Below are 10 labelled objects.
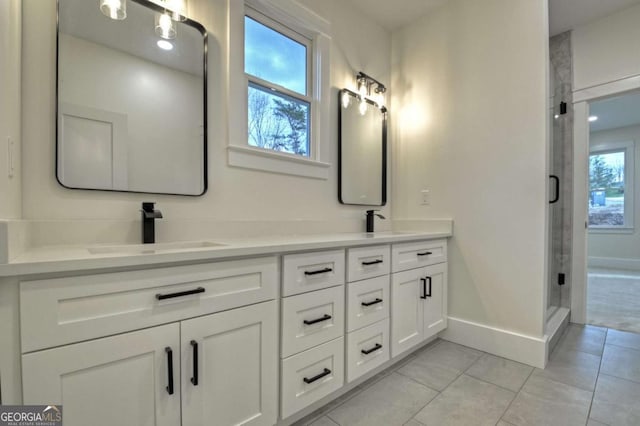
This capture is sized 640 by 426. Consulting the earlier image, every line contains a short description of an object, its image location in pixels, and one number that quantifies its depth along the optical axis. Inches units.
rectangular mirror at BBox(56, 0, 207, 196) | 49.6
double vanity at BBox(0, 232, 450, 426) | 31.3
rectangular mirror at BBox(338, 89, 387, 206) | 92.3
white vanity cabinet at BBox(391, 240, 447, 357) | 72.2
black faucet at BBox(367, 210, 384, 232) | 95.4
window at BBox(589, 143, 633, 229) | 214.1
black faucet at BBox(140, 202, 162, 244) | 53.1
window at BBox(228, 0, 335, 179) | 68.2
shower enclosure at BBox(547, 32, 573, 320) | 106.8
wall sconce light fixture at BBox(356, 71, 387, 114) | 96.0
